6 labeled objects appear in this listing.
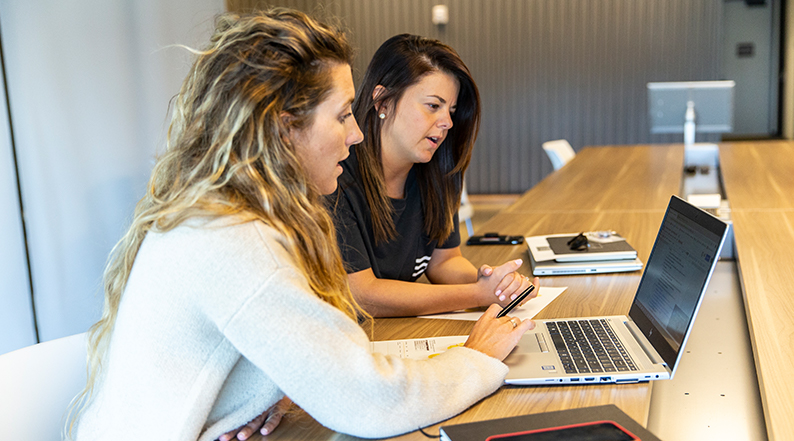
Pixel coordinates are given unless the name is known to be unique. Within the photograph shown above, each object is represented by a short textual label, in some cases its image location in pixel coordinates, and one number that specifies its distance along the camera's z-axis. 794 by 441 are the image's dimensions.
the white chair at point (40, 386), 1.10
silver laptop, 1.04
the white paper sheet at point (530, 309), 1.47
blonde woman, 0.82
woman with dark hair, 1.53
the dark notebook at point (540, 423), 0.86
